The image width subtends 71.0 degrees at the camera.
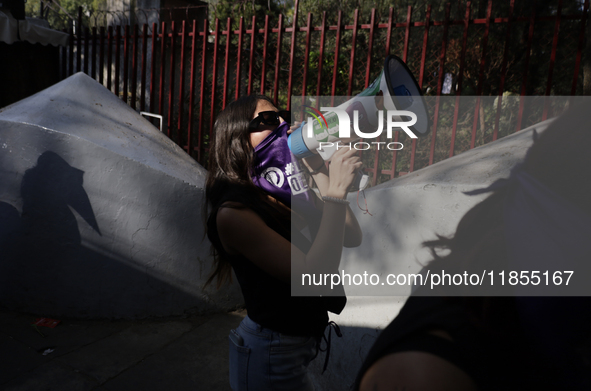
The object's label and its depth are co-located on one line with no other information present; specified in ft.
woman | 4.74
